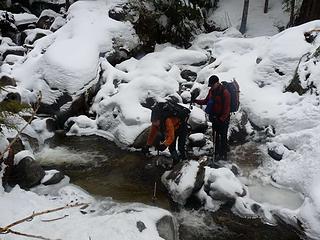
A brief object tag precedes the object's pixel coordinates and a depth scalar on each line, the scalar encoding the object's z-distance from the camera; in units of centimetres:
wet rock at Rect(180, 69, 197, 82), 1319
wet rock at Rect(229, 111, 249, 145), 982
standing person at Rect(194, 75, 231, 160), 776
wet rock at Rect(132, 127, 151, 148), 975
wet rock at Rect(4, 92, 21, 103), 1066
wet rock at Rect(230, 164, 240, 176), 829
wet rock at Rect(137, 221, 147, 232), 598
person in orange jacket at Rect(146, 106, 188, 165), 744
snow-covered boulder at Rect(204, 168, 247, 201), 719
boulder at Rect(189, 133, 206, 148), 953
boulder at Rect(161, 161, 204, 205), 725
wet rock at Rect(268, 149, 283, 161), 875
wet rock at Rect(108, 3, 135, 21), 1521
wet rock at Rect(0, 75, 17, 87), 1177
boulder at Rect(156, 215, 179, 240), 606
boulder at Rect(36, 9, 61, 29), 1931
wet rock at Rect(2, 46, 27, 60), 1588
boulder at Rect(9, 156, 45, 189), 717
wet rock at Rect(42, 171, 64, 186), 748
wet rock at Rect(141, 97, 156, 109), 1108
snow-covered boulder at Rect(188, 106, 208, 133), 1017
